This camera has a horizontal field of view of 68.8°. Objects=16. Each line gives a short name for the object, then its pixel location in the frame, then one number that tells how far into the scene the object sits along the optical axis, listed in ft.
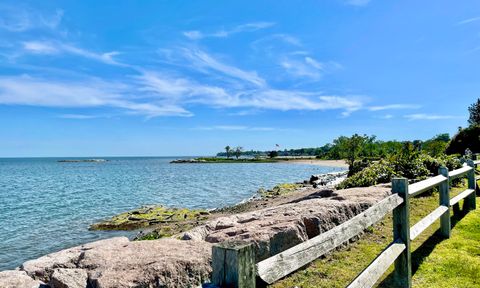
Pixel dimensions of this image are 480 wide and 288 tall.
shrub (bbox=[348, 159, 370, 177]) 76.47
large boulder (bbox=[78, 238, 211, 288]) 12.95
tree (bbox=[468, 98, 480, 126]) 157.25
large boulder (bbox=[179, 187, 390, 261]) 20.01
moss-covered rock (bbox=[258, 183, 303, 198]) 100.31
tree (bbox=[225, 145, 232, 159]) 592.44
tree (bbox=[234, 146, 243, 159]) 583.99
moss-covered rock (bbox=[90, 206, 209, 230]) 61.02
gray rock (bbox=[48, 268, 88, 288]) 13.64
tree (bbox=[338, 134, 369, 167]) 195.11
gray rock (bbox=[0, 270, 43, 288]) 15.69
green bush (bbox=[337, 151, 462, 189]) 47.75
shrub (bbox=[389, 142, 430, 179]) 47.55
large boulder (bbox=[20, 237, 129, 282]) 17.74
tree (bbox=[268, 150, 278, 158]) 538.06
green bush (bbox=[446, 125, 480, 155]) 111.14
